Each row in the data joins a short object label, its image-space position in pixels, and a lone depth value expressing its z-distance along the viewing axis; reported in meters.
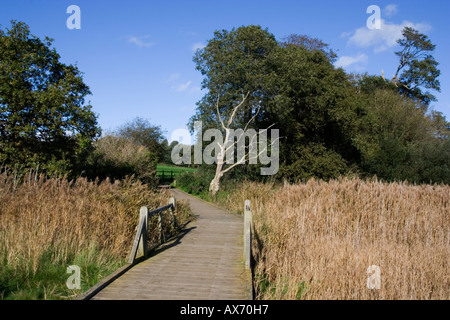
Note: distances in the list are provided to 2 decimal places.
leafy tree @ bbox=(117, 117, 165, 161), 45.64
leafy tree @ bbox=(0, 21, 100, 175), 14.73
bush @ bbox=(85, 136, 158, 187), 21.67
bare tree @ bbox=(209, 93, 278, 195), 22.14
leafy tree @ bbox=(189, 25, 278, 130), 20.88
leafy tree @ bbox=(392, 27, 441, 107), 37.09
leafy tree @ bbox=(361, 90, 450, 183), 26.19
